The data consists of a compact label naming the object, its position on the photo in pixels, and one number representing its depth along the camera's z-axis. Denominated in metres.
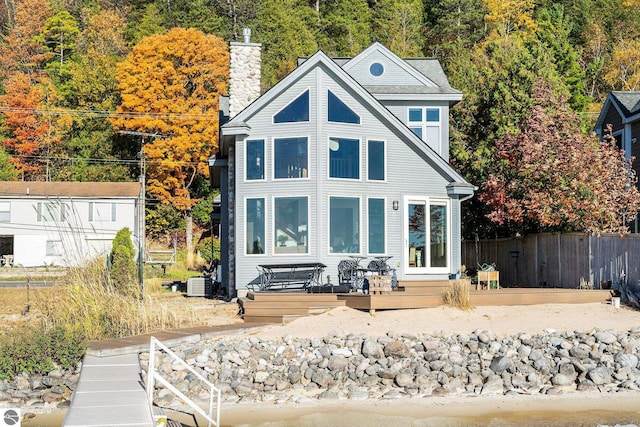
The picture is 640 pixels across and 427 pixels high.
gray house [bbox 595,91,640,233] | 27.42
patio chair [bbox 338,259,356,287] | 20.12
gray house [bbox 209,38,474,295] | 20.83
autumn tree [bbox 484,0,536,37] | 47.69
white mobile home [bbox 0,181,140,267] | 43.00
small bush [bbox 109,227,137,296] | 17.17
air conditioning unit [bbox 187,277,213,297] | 23.70
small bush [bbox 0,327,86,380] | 14.21
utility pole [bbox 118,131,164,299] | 34.97
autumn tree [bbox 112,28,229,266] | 43.41
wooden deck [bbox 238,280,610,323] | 17.89
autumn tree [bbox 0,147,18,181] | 46.84
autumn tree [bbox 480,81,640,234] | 21.50
